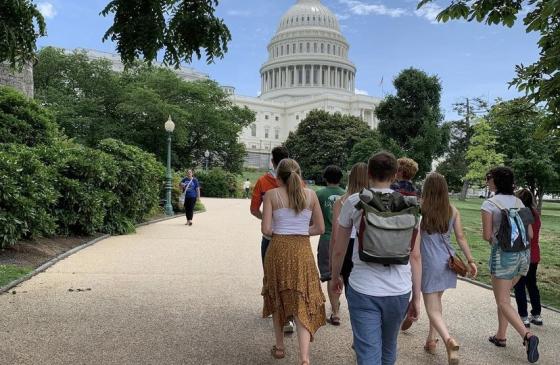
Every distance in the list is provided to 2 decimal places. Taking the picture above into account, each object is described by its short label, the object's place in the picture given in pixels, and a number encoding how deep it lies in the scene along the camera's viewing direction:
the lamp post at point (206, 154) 49.29
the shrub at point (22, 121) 14.96
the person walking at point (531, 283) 6.26
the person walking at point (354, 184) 5.42
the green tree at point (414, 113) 46.38
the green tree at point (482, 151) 42.25
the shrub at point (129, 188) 14.64
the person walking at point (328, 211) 6.15
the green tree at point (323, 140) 73.00
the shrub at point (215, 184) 42.38
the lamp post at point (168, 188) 21.28
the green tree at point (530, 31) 5.78
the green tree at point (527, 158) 34.59
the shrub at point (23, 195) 9.27
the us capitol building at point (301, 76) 126.94
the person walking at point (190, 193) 17.25
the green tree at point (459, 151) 56.81
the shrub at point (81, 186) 12.11
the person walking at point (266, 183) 5.55
